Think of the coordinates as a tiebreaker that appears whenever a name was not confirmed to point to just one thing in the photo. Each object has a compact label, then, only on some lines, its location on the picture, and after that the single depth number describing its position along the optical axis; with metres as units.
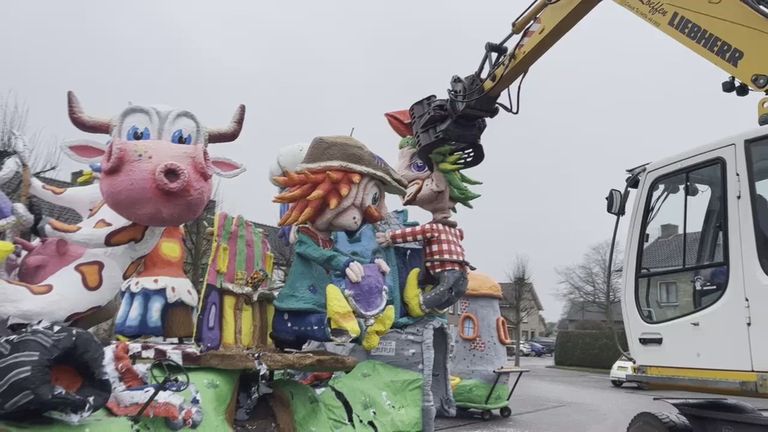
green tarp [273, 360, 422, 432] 4.96
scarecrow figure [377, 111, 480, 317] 7.07
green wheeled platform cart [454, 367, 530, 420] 10.28
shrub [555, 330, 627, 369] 28.66
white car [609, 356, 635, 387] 16.81
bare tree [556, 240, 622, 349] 32.84
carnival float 3.47
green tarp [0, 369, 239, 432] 3.09
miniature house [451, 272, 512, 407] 10.33
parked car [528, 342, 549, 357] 46.53
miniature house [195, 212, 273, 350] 4.67
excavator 4.06
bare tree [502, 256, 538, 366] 28.02
